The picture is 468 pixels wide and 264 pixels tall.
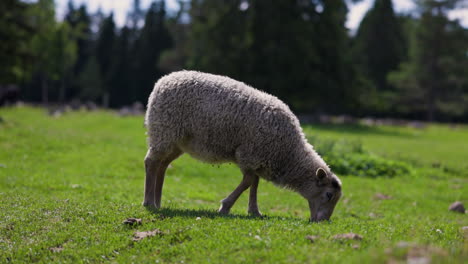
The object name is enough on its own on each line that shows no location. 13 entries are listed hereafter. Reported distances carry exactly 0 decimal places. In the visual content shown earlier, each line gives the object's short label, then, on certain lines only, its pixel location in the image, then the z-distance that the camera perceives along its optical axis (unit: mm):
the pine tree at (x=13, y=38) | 28344
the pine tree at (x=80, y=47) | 79450
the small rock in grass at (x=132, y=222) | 7398
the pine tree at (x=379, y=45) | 62344
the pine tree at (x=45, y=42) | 56103
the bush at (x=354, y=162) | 17838
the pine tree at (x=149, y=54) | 68000
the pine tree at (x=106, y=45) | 74750
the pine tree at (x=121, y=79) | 69694
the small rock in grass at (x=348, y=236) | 6164
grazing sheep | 8664
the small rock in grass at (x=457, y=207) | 13281
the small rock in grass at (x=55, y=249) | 6489
